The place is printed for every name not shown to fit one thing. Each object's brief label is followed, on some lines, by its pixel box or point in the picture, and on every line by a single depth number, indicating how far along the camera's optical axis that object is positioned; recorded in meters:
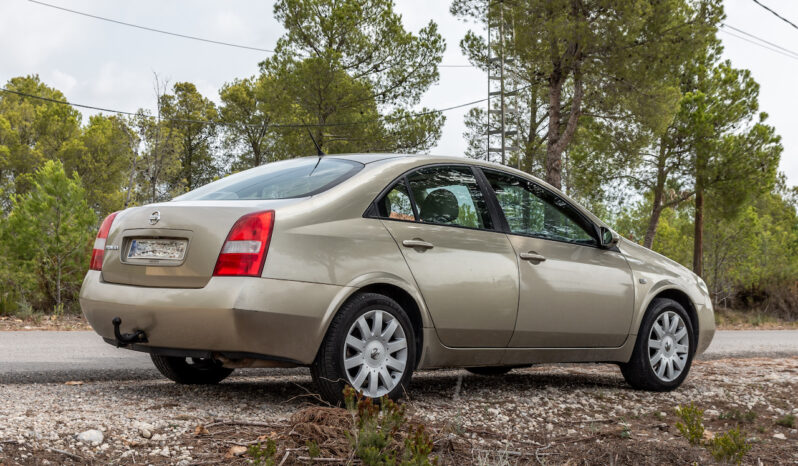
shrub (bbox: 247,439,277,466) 2.81
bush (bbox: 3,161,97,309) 12.42
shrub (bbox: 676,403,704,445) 3.54
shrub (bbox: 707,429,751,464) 3.29
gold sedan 3.90
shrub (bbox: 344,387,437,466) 2.95
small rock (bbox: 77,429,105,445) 3.23
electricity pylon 25.98
